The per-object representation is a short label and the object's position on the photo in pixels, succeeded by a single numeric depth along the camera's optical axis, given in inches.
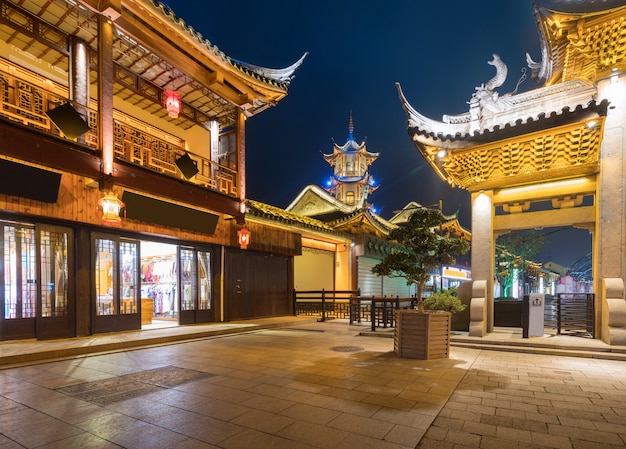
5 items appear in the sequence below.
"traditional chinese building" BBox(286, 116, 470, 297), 749.9
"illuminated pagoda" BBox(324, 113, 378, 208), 1446.9
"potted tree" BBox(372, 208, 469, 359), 271.1
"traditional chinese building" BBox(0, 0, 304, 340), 304.0
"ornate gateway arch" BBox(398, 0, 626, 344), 299.4
